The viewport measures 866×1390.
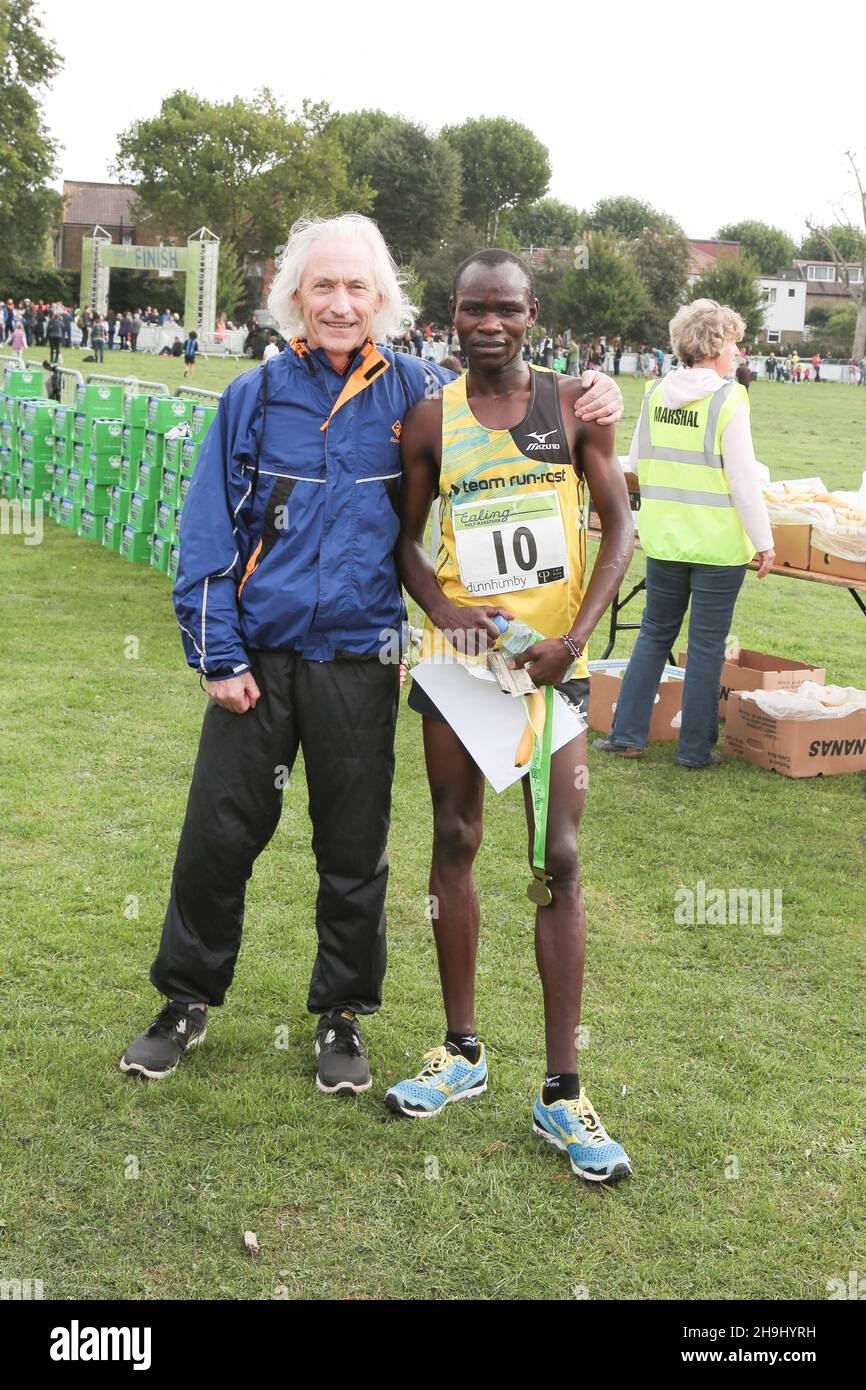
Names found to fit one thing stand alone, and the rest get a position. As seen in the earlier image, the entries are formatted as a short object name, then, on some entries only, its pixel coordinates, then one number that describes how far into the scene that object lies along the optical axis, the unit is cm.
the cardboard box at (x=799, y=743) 697
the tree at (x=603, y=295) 6681
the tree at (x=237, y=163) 7231
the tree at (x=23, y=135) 6006
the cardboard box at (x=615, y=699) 766
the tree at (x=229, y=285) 6147
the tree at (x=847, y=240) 8272
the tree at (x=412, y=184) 7969
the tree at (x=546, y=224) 11325
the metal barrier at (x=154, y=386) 1292
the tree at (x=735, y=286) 7081
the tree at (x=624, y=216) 10475
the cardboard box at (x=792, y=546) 700
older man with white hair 360
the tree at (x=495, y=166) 9719
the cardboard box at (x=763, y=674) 786
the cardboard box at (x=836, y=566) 679
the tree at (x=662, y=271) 7362
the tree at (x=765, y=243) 12412
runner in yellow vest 343
